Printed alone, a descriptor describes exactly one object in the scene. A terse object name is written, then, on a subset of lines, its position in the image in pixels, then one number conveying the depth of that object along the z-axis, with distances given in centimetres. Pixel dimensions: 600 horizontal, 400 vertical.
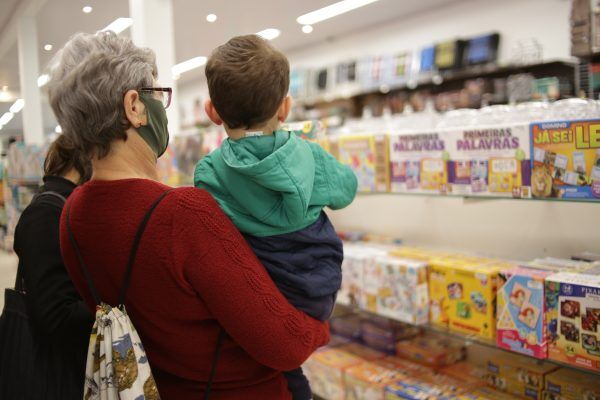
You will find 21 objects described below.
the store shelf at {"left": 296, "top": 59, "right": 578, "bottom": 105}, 521
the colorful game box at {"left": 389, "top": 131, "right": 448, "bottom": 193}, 199
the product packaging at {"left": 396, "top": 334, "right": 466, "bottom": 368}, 234
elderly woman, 91
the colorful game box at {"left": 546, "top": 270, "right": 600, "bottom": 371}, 152
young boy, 98
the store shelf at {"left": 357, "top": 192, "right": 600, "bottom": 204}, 160
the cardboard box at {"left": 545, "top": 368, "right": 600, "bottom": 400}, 173
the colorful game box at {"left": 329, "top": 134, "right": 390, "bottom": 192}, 221
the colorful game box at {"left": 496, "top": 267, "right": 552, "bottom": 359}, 166
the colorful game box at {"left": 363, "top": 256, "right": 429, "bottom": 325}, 206
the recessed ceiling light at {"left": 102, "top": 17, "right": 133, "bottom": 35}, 178
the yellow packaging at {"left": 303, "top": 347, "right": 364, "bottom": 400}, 242
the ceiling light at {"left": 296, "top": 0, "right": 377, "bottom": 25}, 300
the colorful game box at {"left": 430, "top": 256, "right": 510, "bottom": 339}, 185
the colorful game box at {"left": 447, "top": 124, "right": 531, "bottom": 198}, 174
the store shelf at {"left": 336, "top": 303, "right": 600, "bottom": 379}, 161
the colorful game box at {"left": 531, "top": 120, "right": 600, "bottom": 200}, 155
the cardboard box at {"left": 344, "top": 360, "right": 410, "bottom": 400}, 221
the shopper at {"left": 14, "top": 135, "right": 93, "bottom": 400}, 117
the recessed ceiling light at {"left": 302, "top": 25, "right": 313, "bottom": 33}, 357
